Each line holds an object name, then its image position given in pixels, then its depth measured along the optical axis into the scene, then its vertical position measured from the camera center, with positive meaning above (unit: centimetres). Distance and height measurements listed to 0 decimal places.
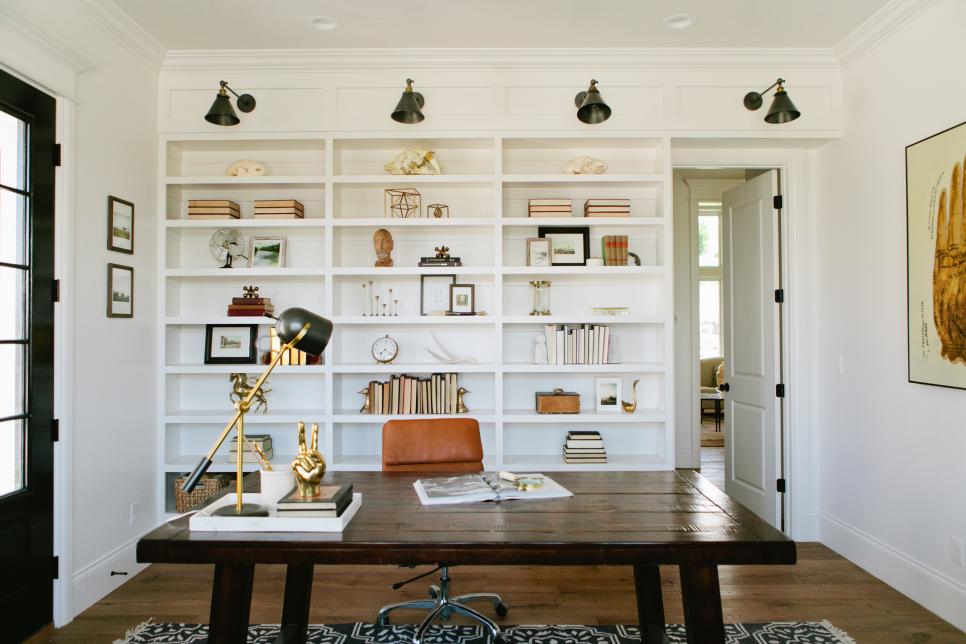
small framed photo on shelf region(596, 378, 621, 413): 367 -39
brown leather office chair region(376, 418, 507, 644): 251 -51
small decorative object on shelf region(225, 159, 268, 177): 358 +99
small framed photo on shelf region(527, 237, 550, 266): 361 +49
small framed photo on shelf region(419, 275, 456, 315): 370 +24
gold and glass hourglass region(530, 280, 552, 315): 368 +22
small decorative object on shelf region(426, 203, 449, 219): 359 +74
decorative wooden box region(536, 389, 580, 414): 355 -43
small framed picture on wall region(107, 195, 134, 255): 304 +56
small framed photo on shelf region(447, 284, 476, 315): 367 +21
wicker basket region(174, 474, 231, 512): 344 -93
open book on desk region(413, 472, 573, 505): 189 -53
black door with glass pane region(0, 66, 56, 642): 240 -11
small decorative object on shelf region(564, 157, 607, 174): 355 +99
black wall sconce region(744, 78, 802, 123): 305 +114
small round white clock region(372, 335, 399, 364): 368 -12
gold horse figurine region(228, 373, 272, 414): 363 -40
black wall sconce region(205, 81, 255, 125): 308 +115
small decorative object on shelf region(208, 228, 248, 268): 367 +54
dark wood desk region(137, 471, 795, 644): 153 -55
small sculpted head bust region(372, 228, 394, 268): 357 +51
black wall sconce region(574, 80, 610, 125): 301 +114
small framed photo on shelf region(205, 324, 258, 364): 364 -7
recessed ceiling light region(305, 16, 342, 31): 309 +163
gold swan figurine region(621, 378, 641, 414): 362 -46
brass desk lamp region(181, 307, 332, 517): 165 -2
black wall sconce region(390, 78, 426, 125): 300 +113
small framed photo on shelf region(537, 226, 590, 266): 366 +53
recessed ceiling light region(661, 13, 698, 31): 308 +163
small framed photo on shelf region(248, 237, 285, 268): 366 +49
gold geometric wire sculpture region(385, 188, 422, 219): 359 +77
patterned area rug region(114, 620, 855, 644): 245 -128
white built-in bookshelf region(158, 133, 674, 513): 367 +30
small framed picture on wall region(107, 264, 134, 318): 304 +22
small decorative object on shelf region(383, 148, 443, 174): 353 +101
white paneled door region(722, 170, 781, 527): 376 -9
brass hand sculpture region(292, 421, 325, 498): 169 -40
